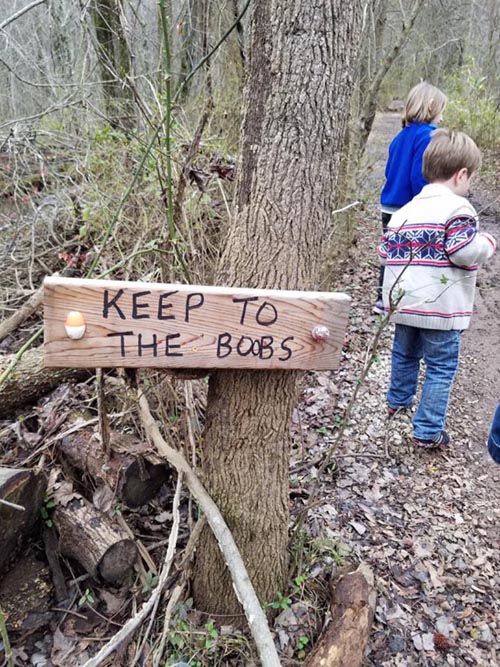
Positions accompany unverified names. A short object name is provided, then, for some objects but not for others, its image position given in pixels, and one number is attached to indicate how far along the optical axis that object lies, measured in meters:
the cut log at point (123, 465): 2.22
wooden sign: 1.16
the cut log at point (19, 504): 1.95
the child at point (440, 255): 2.41
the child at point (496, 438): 1.77
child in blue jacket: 3.46
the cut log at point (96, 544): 2.03
